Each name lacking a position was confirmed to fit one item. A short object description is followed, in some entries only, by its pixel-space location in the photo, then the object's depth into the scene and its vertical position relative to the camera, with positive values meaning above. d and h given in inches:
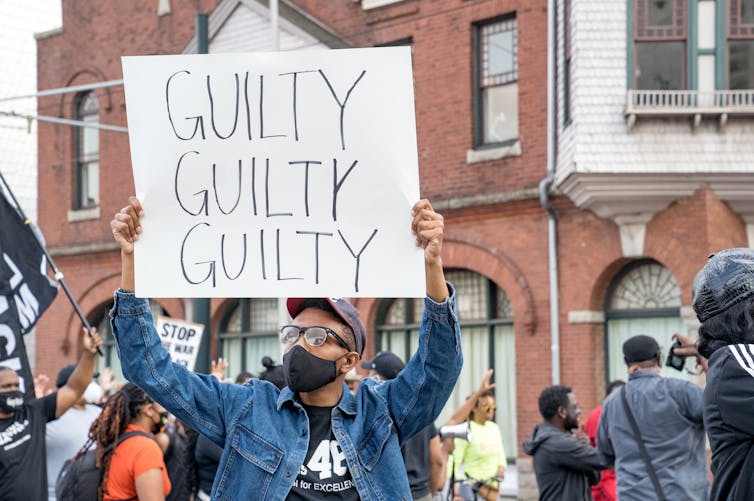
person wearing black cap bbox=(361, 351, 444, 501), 338.0 -56.3
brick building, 642.2 +54.2
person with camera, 295.6 -45.6
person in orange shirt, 241.6 -39.3
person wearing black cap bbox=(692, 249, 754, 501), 139.0 -12.3
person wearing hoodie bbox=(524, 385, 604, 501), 321.7 -52.7
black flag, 350.6 -1.6
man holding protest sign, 149.6 -18.1
